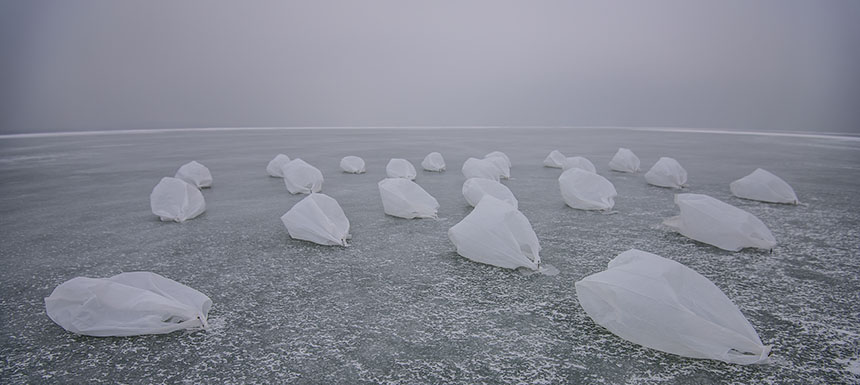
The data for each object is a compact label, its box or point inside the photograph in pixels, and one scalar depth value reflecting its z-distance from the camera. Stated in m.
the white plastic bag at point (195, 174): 4.54
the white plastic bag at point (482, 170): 4.73
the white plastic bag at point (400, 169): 5.09
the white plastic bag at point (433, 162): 5.95
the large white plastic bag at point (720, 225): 2.44
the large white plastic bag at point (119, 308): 1.50
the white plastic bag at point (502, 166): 5.15
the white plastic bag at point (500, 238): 2.14
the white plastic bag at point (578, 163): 5.21
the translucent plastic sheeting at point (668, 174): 4.58
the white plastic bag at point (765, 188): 3.74
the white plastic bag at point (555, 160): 6.38
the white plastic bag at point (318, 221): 2.61
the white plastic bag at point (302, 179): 4.29
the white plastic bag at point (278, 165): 5.43
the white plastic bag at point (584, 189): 3.54
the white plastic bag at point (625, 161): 5.82
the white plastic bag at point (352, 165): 5.77
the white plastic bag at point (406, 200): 3.25
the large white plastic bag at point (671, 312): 1.33
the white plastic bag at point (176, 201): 3.23
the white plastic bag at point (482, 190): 3.36
